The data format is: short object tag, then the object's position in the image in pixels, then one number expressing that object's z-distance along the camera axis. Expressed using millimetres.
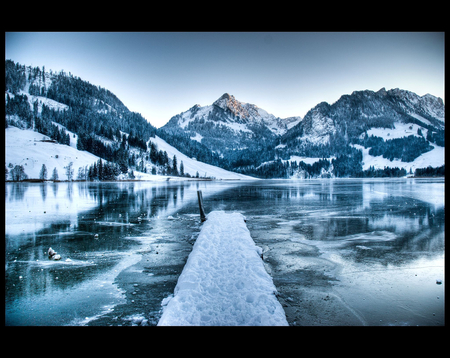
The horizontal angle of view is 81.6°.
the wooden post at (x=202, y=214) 18072
